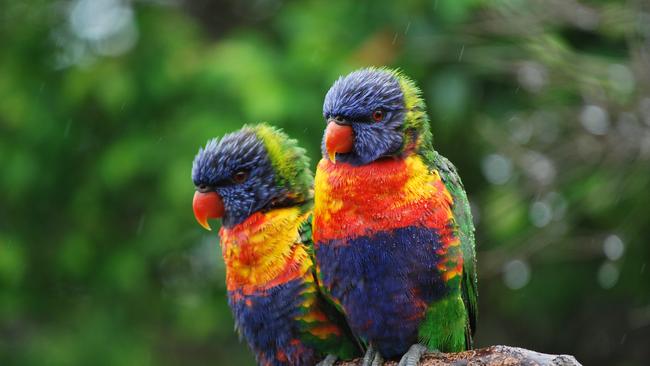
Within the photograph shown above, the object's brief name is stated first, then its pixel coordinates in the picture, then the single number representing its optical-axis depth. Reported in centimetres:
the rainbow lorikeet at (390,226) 674
